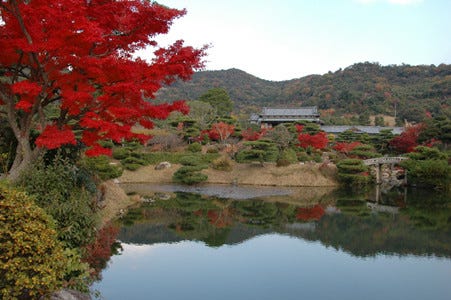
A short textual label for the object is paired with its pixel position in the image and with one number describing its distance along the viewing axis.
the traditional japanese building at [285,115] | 45.00
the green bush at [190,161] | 25.52
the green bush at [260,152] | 27.08
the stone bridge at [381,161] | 27.33
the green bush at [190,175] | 25.30
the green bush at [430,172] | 23.89
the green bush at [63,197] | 7.05
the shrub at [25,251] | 5.04
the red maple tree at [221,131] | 32.91
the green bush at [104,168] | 18.00
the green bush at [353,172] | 25.70
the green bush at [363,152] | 28.61
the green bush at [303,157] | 30.48
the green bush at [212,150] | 30.92
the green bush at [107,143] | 27.38
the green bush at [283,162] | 28.00
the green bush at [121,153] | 27.50
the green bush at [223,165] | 28.23
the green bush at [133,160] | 27.24
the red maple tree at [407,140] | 32.56
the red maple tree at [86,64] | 7.53
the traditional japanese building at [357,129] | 40.53
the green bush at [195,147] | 31.19
